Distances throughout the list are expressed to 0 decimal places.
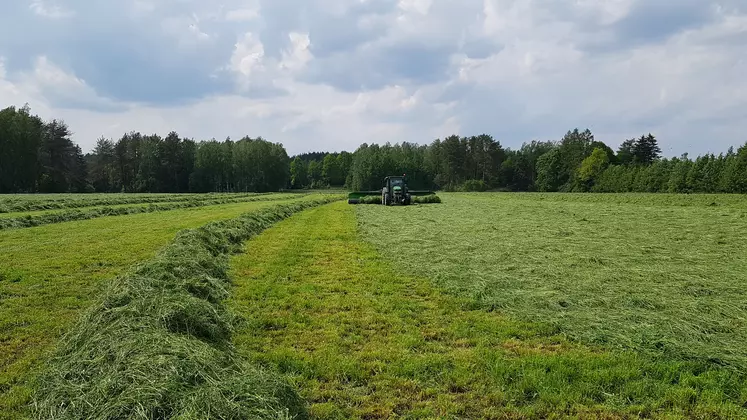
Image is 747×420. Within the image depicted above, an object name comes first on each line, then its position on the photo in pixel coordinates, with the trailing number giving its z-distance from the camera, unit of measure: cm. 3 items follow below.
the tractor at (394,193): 3494
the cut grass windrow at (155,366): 340
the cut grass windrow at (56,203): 2425
